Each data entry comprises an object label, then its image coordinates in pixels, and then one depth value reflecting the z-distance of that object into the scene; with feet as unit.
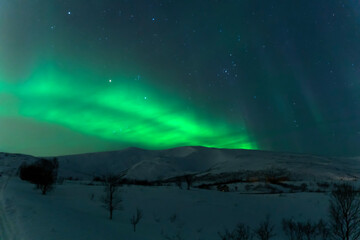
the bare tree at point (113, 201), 69.68
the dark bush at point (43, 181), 81.51
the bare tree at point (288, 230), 59.80
